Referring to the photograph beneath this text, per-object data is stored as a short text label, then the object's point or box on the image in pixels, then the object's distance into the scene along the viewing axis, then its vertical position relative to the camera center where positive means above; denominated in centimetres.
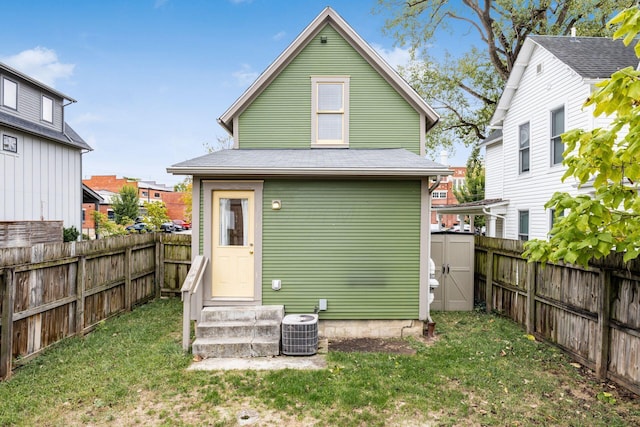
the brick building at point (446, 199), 4641 +160
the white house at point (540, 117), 979 +302
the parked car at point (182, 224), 4086 -187
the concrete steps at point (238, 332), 577 -208
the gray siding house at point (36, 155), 1436 +233
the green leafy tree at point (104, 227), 1772 -100
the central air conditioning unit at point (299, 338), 580 -209
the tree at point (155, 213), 1644 -23
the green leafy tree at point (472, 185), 2570 +197
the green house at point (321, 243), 672 -63
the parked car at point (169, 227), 3416 -187
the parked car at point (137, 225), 2945 -162
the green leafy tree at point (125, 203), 3684 +49
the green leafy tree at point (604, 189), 269 +22
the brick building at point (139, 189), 4919 +267
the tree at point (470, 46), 1789 +916
